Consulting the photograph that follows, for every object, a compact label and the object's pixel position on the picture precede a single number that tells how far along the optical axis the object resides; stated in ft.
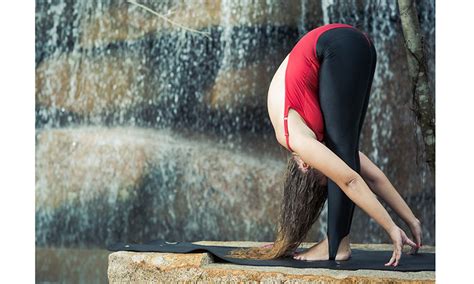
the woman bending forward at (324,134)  18.38
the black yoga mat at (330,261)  17.91
